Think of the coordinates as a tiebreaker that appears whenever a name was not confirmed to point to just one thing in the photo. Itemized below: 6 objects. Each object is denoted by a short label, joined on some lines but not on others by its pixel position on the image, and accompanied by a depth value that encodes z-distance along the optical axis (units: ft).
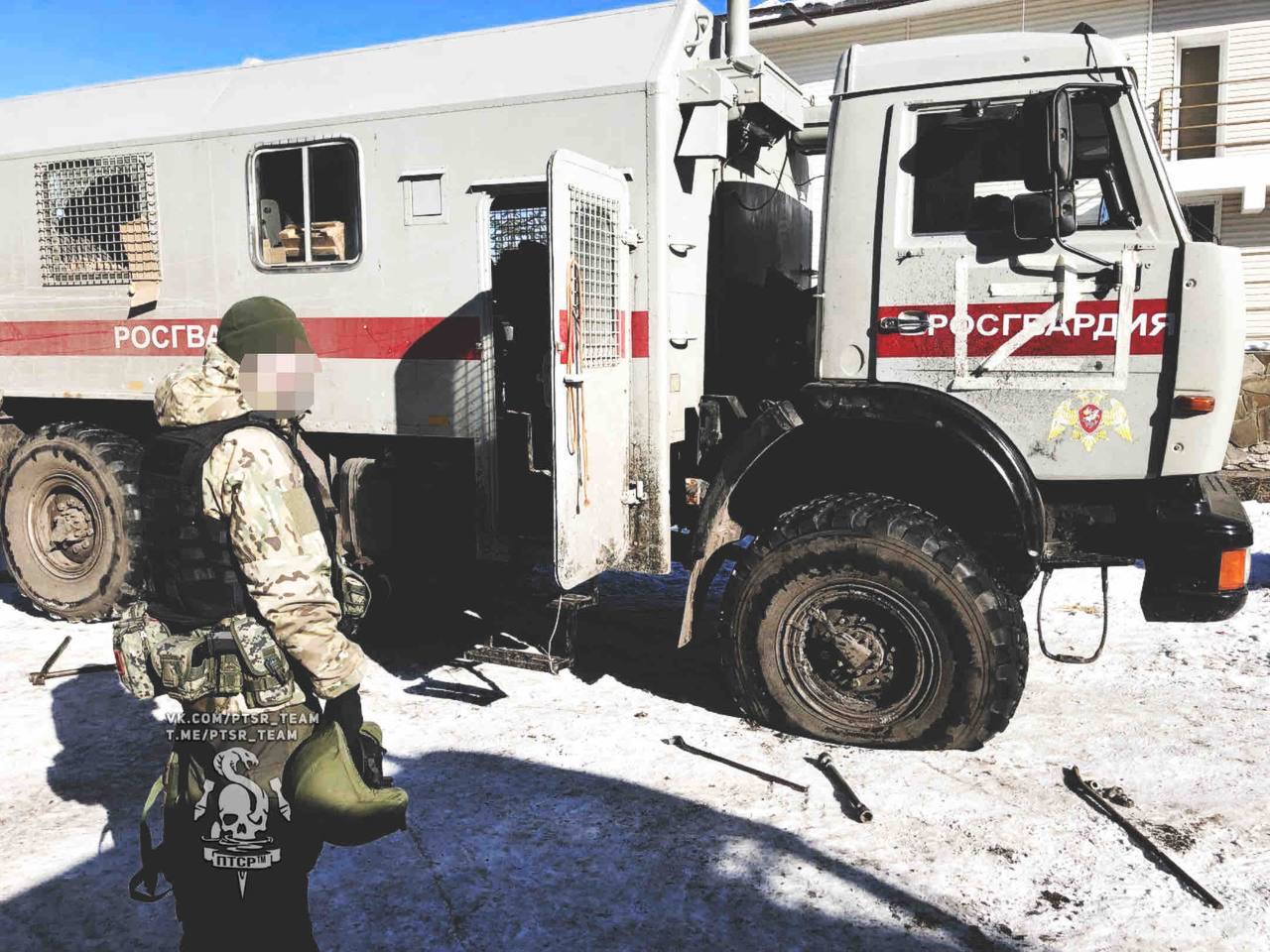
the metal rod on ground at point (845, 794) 13.06
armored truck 13.76
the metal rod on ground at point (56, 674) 17.91
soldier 8.23
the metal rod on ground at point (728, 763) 13.94
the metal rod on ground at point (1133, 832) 11.28
